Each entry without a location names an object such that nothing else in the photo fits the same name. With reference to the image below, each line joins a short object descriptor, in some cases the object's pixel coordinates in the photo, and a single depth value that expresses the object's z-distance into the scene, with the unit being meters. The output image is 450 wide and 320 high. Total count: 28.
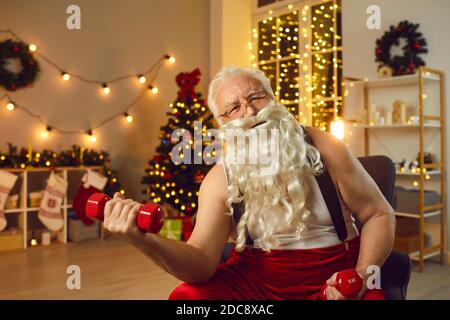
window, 5.30
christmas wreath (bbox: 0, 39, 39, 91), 4.70
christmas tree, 4.84
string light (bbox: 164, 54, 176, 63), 5.95
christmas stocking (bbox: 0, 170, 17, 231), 4.32
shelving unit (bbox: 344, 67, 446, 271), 3.67
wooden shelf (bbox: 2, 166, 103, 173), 4.44
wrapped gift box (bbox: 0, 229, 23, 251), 4.36
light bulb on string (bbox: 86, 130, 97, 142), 5.34
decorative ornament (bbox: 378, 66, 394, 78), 4.16
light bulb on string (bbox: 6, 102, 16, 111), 4.77
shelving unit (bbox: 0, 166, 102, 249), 4.48
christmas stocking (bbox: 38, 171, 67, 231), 4.60
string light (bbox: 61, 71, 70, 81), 5.15
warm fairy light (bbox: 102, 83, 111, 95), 5.47
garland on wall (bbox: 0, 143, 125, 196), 4.47
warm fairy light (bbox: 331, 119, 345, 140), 4.35
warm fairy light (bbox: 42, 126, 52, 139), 5.03
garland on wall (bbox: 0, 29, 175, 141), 4.71
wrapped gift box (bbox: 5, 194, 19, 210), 4.46
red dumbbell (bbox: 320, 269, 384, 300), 1.14
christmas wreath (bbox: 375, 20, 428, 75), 4.00
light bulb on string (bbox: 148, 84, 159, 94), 5.78
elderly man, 1.34
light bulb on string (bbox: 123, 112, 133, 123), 5.64
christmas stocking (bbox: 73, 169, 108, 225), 4.80
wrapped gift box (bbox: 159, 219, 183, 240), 4.72
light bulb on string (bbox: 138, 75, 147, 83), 5.74
